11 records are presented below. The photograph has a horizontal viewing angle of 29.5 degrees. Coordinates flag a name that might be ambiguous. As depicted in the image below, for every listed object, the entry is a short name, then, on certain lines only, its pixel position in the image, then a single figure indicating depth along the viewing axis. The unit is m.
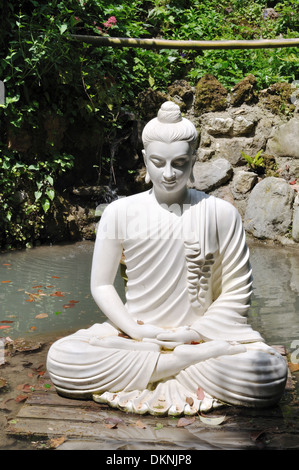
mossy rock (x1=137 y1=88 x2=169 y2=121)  9.60
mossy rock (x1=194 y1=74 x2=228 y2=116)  9.60
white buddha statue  3.40
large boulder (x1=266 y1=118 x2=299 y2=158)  9.09
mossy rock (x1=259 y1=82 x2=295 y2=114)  9.40
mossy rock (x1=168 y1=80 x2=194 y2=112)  9.74
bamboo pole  6.66
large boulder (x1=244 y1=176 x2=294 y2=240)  8.35
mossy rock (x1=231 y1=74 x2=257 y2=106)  9.52
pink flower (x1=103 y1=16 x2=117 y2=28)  9.19
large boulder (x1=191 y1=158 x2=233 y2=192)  9.14
